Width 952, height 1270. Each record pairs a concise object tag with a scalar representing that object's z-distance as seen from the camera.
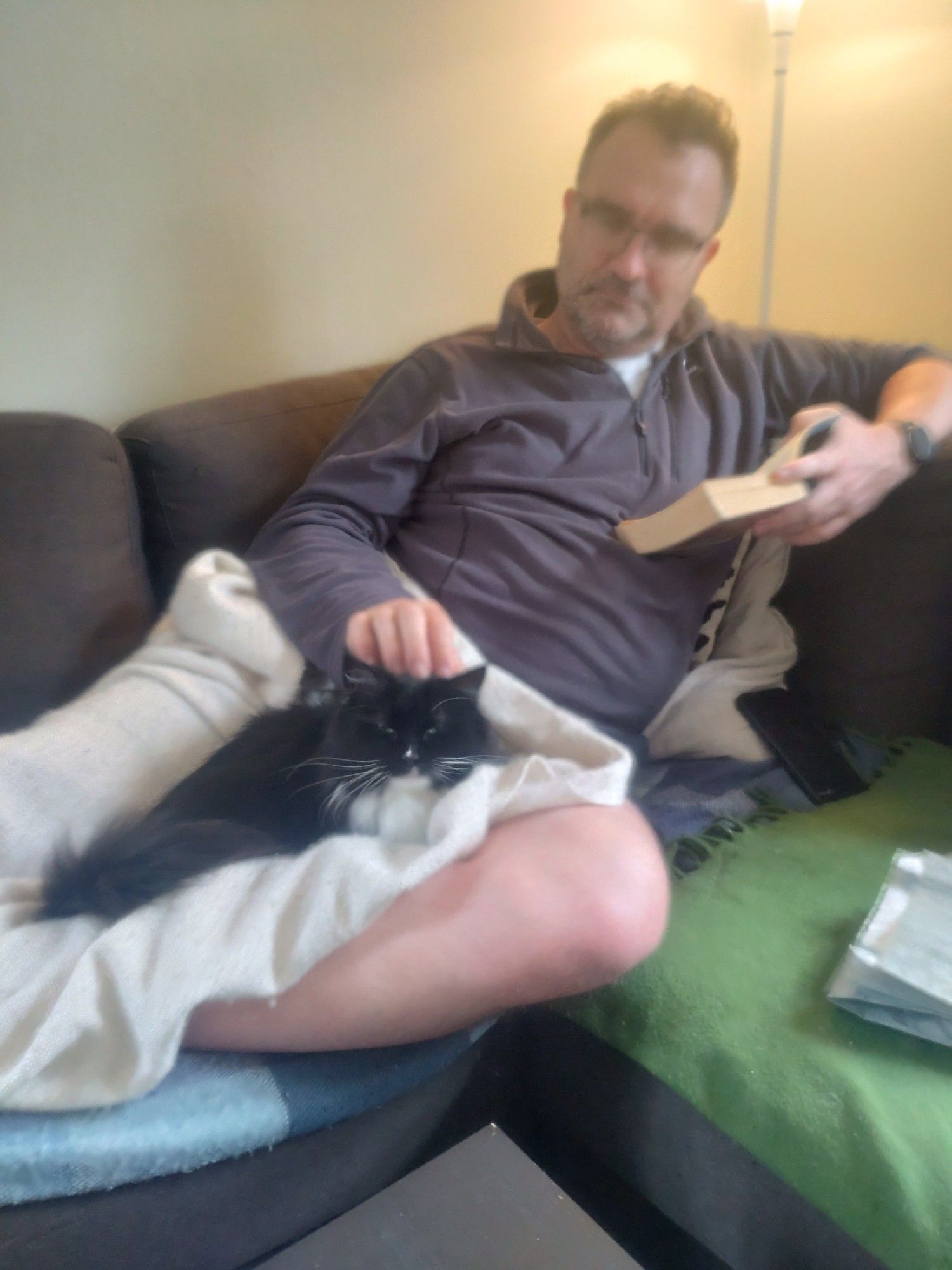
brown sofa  0.52
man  0.81
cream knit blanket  0.50
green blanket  0.48
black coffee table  0.43
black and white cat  0.67
